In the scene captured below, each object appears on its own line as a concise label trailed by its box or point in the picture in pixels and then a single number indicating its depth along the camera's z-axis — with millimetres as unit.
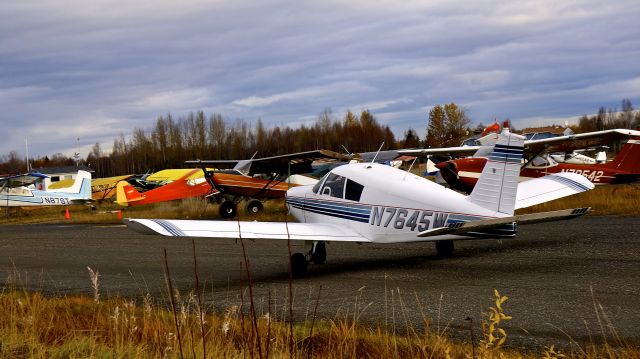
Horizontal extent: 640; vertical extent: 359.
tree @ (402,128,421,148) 114000
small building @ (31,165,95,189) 120838
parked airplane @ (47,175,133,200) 58469
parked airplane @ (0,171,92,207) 46312
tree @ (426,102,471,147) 127625
